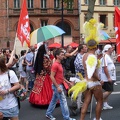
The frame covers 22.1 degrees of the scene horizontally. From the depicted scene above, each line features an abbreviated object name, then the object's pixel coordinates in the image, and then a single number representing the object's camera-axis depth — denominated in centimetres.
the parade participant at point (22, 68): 1149
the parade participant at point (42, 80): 768
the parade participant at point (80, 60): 757
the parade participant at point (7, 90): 478
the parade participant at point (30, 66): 1081
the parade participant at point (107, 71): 752
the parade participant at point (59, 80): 625
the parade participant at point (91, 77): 572
